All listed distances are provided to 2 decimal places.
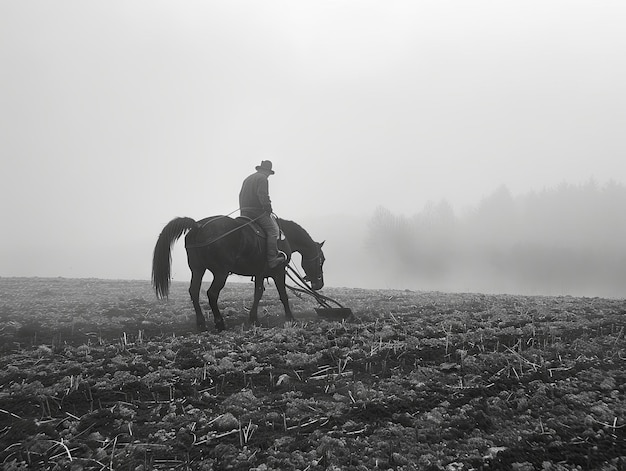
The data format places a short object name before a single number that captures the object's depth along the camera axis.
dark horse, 7.80
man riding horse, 8.91
